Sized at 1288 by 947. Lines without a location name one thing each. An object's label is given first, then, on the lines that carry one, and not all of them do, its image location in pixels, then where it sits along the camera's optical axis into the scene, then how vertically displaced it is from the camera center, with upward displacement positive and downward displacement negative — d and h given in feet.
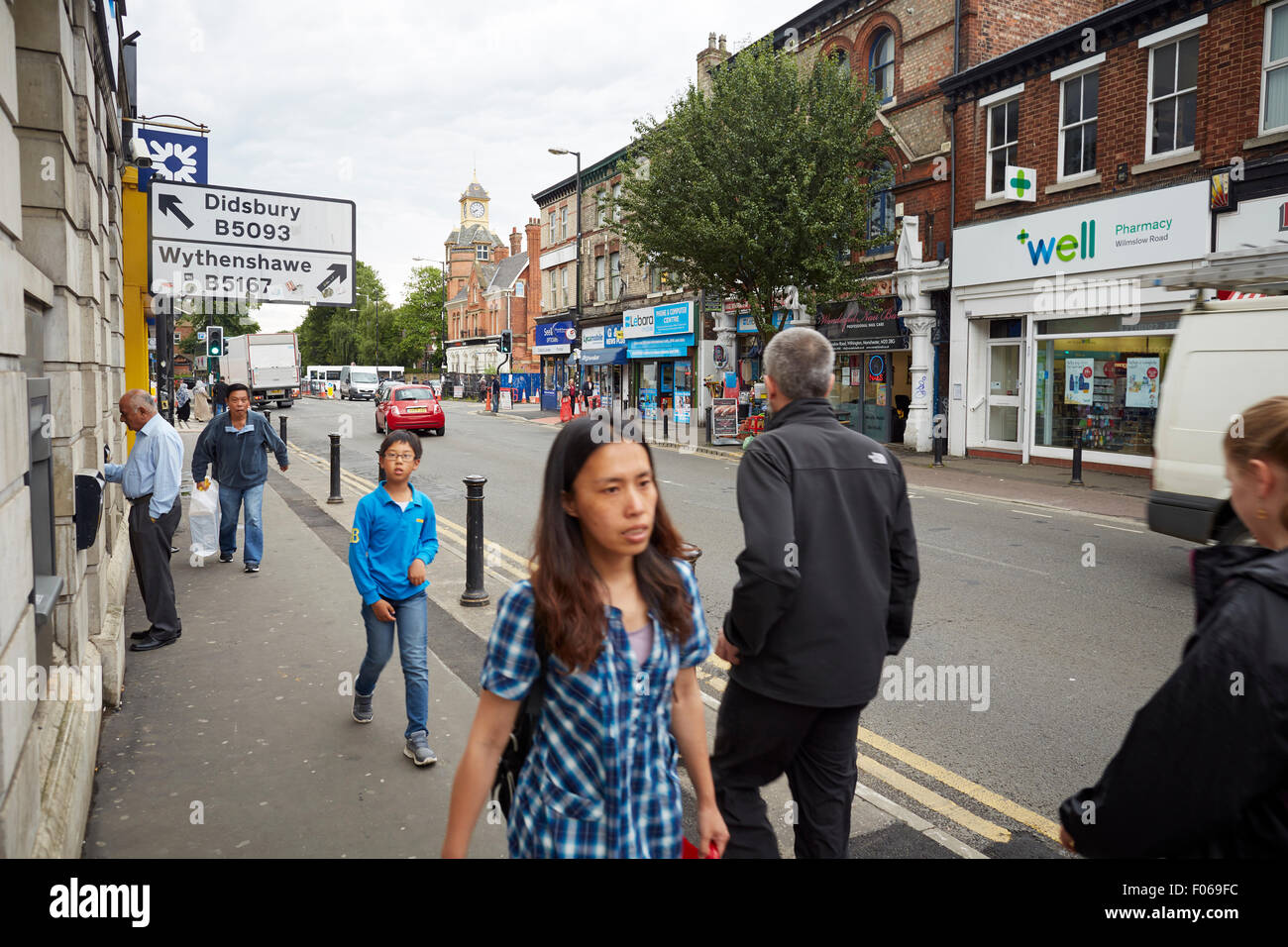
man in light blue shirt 20.25 -1.98
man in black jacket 9.03 -2.10
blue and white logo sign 32.01 +9.28
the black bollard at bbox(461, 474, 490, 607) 24.43 -3.56
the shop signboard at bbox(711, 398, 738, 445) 78.28 -0.21
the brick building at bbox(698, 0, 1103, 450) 67.00 +17.97
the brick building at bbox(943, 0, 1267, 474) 48.03 +12.76
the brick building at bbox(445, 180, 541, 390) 217.15 +32.26
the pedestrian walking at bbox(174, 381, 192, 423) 112.88 +1.85
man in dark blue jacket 29.14 -1.24
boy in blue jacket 15.10 -2.47
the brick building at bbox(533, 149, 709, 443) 107.45 +12.93
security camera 27.86 +8.23
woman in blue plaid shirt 6.86 -1.94
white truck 134.92 +7.95
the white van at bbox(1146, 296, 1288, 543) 25.75 +0.79
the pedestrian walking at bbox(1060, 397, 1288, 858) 5.18 -1.84
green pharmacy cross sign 58.80 +15.19
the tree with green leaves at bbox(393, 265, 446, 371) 291.79 +32.66
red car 86.69 +0.64
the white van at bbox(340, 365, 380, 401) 199.31 +7.34
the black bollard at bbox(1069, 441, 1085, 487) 49.75 -2.91
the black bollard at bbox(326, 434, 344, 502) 43.50 -2.65
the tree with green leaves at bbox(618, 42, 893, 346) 65.21 +17.59
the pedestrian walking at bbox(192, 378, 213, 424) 105.50 +1.30
